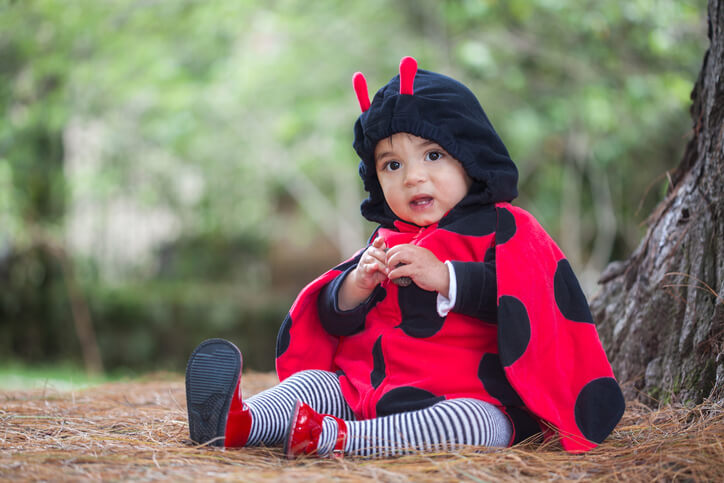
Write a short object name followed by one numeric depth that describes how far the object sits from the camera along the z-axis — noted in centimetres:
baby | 162
